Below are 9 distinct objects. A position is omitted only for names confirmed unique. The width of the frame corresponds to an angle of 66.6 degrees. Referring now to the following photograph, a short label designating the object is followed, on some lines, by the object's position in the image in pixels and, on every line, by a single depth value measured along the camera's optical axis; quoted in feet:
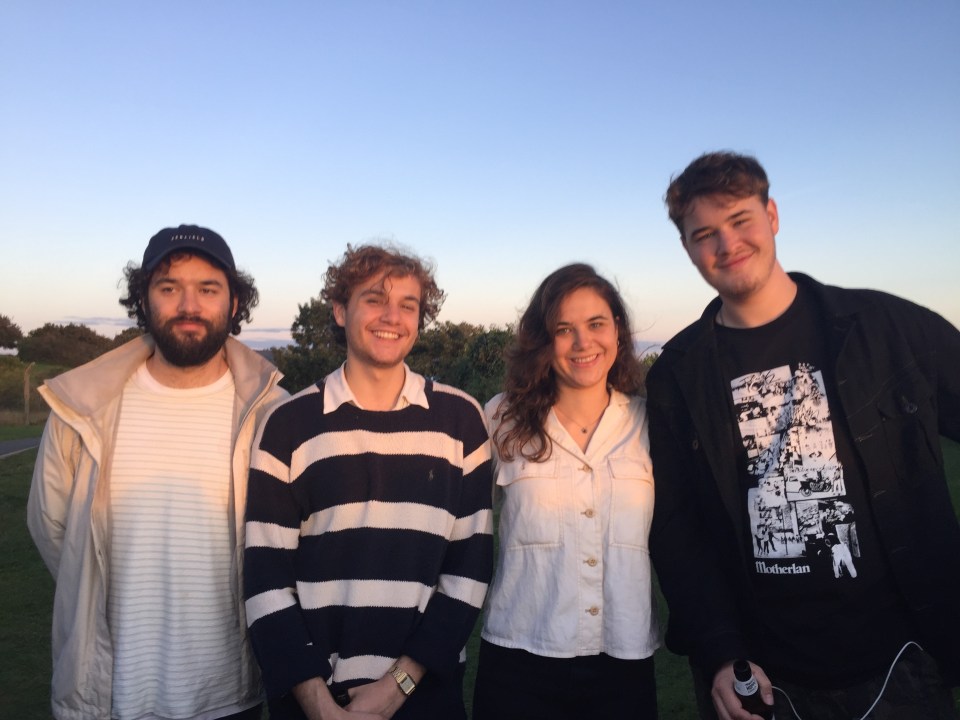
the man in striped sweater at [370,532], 7.95
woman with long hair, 8.44
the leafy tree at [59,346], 149.89
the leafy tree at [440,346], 77.82
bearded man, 8.39
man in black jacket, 7.56
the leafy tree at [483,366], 44.32
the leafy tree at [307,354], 85.81
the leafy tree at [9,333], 152.35
